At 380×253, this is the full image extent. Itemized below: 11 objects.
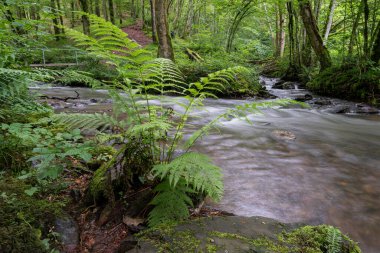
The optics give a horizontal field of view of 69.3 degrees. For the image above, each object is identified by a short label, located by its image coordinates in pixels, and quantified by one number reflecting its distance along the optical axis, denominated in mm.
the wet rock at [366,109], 8922
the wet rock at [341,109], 9188
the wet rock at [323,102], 10055
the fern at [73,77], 2539
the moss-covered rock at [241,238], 1869
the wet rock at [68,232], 2074
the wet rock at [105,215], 2355
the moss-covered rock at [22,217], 1742
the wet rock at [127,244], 1908
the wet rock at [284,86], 14414
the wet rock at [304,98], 10898
